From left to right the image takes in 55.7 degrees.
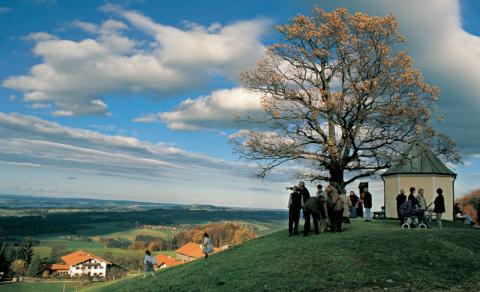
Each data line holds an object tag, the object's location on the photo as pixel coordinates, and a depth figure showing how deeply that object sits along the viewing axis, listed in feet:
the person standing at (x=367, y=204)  96.64
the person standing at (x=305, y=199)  77.00
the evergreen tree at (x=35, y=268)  316.40
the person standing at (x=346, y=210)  84.71
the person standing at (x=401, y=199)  90.53
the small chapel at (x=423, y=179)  125.08
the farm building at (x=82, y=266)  340.18
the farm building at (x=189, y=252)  265.09
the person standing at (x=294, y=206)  77.66
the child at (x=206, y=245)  81.97
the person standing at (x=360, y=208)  106.22
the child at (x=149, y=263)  81.57
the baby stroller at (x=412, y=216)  82.33
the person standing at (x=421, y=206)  82.06
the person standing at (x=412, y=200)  82.69
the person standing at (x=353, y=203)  103.91
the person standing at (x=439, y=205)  83.51
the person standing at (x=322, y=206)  77.45
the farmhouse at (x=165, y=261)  294.82
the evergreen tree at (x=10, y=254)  321.52
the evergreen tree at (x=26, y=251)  330.34
